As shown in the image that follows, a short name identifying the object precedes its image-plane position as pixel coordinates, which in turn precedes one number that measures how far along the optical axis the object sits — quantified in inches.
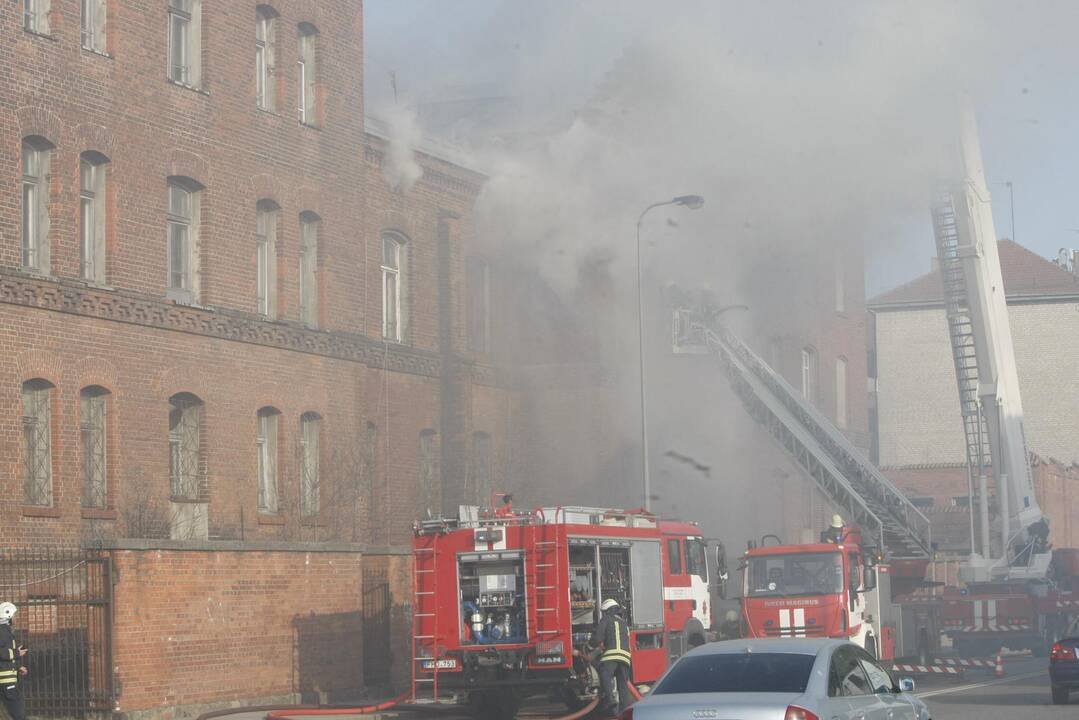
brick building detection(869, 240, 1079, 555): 2940.5
